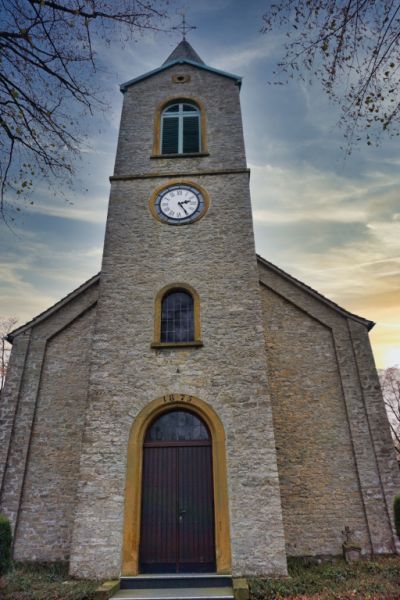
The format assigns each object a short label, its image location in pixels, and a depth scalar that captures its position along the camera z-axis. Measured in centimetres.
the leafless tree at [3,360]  2502
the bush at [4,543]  826
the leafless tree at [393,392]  2935
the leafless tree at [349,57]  466
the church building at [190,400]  905
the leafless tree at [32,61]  488
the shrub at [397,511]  906
